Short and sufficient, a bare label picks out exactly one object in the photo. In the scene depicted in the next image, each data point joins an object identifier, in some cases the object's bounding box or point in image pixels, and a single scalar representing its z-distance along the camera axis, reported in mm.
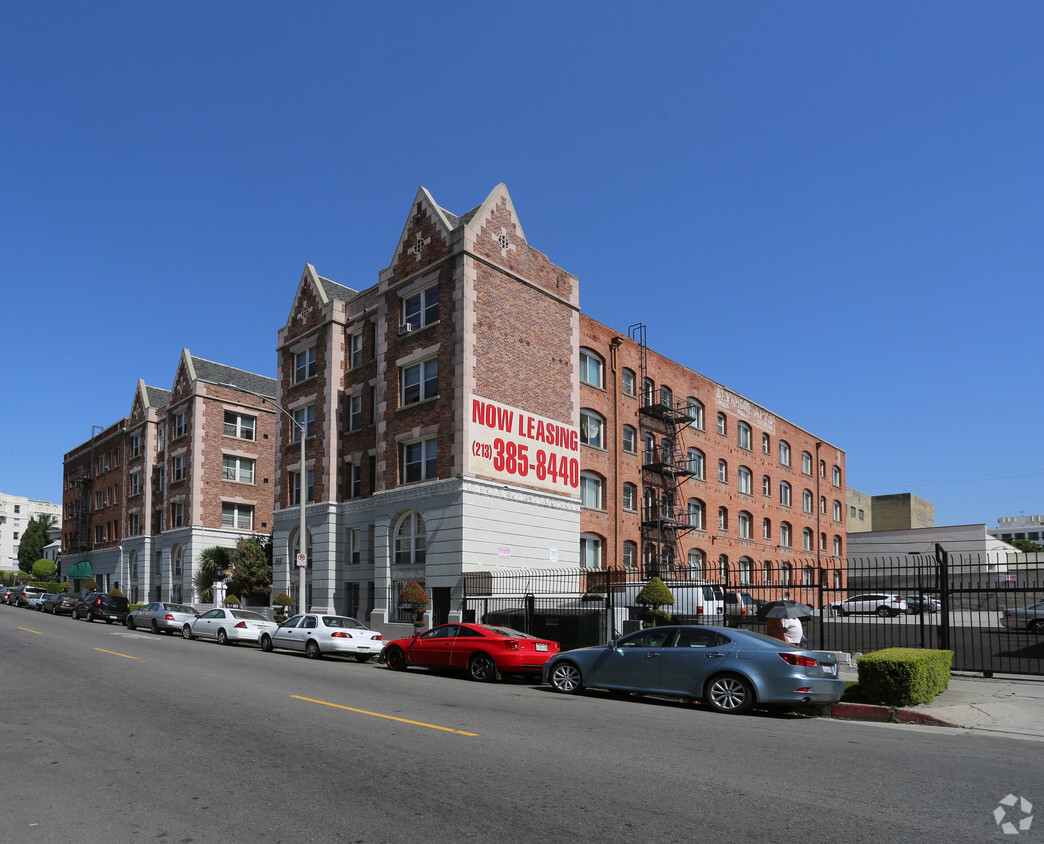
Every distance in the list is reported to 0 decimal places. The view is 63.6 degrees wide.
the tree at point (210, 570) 49031
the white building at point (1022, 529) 190312
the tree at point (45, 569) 81562
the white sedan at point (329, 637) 24359
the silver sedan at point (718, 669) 13672
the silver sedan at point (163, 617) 34812
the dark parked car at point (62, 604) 49750
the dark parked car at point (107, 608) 42062
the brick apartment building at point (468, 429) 30656
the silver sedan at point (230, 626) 29516
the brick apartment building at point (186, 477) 52219
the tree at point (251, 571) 42406
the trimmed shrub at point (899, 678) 14016
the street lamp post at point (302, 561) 30156
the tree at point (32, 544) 98438
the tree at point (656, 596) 26375
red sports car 18844
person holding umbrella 16953
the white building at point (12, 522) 152625
